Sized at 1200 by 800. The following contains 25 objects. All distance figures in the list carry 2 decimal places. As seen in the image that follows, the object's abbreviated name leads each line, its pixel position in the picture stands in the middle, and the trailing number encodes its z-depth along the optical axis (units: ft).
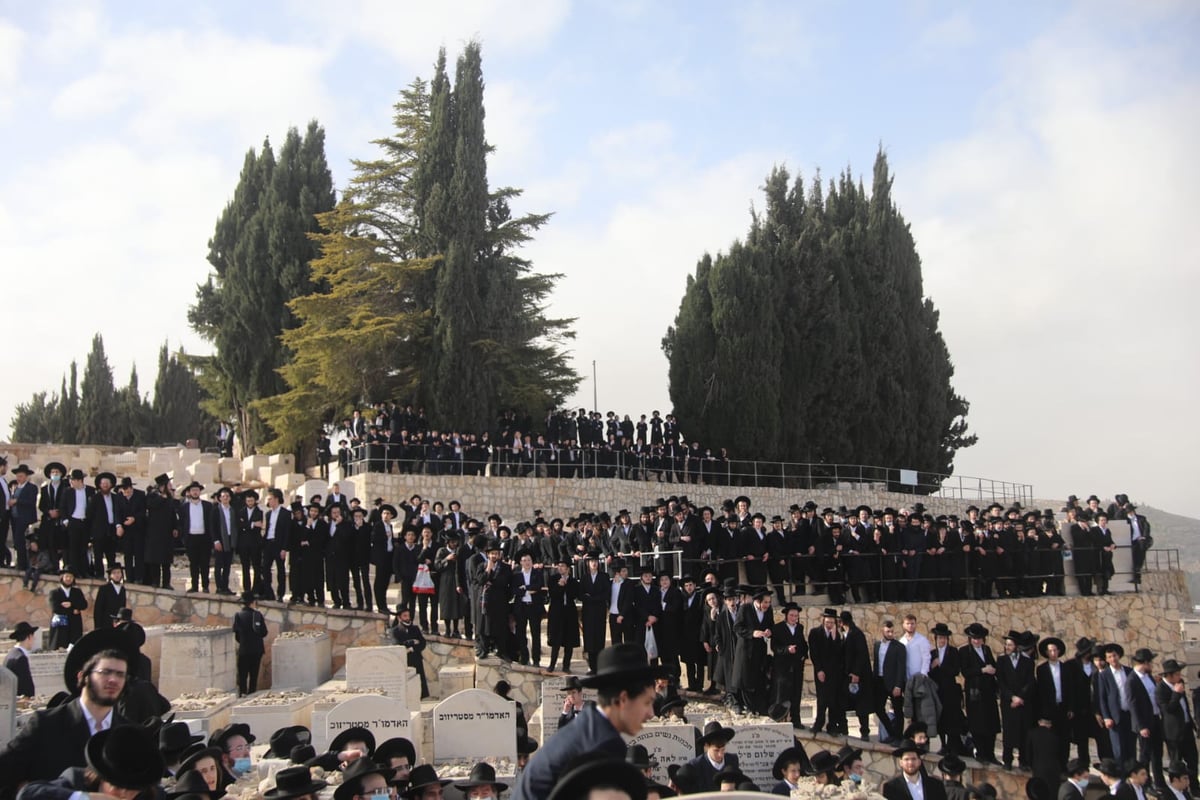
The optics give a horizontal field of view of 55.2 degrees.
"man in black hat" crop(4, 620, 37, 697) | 34.91
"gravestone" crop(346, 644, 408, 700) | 38.45
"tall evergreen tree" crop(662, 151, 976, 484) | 95.55
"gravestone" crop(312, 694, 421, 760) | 32.04
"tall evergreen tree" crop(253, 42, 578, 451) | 83.05
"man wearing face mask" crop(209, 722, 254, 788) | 27.94
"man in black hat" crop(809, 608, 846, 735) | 39.50
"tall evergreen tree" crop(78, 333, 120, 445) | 141.08
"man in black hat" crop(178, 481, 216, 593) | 47.39
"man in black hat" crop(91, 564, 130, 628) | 41.51
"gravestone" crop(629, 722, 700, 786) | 31.65
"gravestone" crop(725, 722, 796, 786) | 33.27
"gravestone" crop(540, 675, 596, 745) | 36.11
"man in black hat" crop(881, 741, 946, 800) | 29.84
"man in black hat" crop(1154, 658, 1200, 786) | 39.29
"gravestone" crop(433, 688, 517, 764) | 33.45
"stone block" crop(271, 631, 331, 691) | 42.83
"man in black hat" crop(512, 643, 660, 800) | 10.67
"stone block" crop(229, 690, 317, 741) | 35.01
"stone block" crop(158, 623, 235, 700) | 40.98
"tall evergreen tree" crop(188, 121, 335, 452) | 99.45
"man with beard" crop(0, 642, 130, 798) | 14.70
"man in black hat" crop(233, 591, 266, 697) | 41.60
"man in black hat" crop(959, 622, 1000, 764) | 38.91
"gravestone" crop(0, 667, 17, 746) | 26.09
